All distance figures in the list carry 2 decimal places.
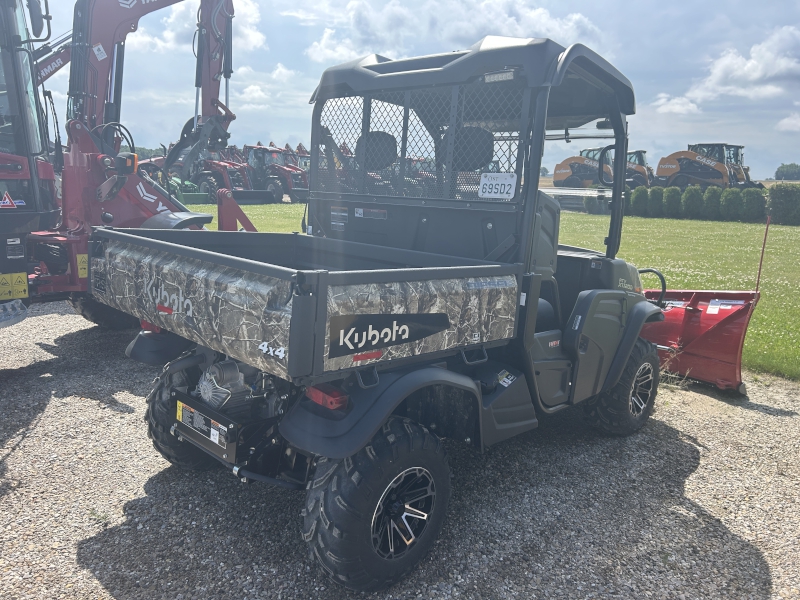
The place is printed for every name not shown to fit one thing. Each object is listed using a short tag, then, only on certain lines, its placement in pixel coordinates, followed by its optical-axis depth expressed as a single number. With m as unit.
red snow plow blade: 5.85
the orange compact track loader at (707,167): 32.97
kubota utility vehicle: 2.76
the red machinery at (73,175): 6.34
